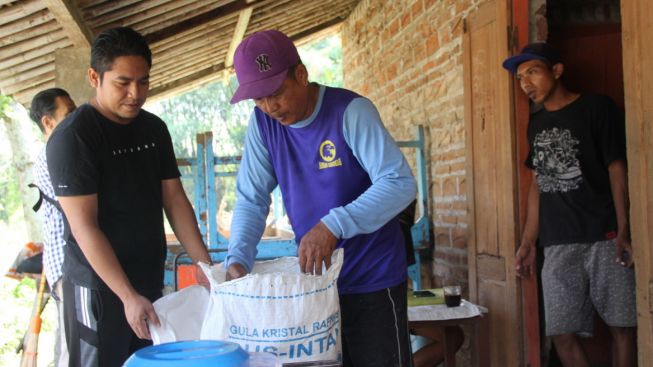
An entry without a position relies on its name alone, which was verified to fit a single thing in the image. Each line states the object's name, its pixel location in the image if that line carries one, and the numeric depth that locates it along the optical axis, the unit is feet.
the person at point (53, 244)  8.20
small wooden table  12.41
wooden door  13.69
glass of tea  12.83
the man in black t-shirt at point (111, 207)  7.30
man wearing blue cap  12.27
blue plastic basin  4.44
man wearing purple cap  6.86
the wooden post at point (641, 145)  9.61
